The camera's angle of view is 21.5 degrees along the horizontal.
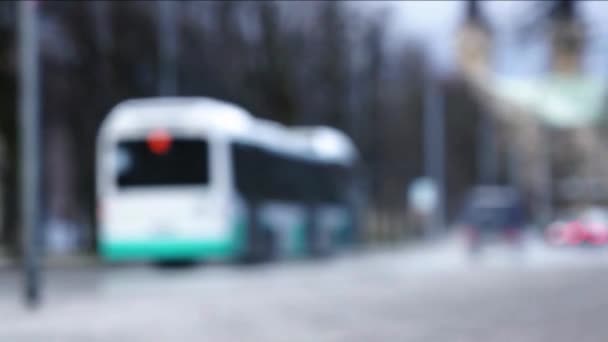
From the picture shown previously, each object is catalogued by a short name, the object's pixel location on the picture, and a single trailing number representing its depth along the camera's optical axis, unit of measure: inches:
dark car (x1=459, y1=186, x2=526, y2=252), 1712.6
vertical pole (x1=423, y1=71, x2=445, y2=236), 2898.6
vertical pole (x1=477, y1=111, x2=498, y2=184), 3486.7
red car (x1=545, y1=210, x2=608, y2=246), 2315.5
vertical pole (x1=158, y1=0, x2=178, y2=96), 1562.5
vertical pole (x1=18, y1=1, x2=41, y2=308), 780.6
